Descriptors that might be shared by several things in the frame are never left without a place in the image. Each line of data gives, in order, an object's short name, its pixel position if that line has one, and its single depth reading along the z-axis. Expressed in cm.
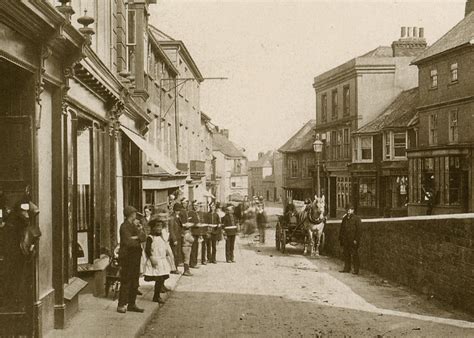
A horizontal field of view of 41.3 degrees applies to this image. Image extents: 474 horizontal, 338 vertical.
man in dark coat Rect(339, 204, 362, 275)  1584
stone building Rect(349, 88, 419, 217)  3538
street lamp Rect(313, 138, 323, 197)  2291
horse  1956
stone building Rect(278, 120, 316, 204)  5225
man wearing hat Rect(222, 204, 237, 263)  1828
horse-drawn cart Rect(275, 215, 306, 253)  2080
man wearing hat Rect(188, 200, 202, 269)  1631
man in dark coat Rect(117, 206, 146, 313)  959
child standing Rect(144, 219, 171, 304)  1047
